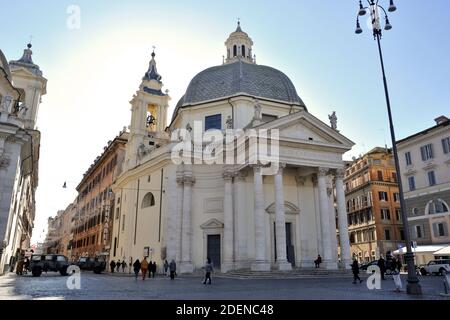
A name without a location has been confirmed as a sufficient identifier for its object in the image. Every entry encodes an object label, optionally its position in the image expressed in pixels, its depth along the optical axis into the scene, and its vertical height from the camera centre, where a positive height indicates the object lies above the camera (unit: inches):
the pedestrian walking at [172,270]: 778.4 -17.0
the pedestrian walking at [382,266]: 733.9 -10.6
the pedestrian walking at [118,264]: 1246.1 -6.7
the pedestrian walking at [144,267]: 759.1 -10.4
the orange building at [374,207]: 1658.5 +244.4
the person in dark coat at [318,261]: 891.4 -0.1
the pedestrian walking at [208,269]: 627.2 -12.4
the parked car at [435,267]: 986.5 -17.6
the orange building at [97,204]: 1619.1 +294.9
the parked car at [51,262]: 950.4 +0.8
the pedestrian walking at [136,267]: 778.8 -10.5
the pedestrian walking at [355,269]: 614.1 -13.4
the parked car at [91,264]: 1279.5 -6.9
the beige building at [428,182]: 1234.6 +270.6
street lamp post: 441.1 +168.5
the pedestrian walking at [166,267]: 926.0 -14.1
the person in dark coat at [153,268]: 889.4 -15.7
